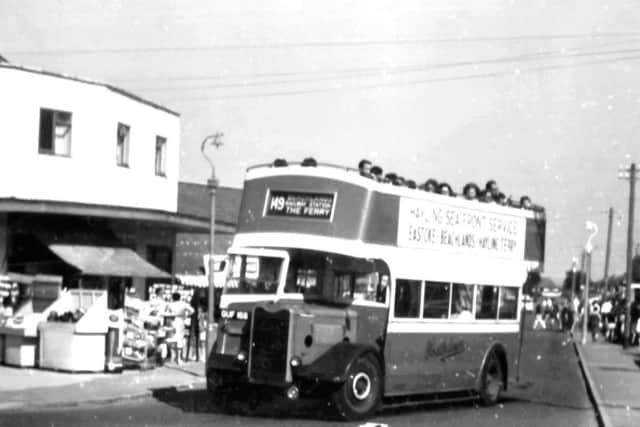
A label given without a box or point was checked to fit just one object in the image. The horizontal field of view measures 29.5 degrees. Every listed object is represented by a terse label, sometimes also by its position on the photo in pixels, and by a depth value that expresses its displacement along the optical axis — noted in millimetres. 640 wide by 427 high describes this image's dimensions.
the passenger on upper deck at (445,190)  20094
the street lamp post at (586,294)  48406
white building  28047
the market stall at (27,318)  23781
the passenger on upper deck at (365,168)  18062
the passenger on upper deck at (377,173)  18219
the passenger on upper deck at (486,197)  21297
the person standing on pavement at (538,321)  67375
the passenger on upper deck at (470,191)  20875
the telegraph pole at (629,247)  47250
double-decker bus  17297
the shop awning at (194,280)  37069
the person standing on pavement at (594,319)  57975
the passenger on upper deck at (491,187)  21672
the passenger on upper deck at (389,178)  18464
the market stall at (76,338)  23047
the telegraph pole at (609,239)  78644
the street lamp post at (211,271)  23814
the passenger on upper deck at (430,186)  19648
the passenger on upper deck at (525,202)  22344
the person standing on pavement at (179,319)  26703
